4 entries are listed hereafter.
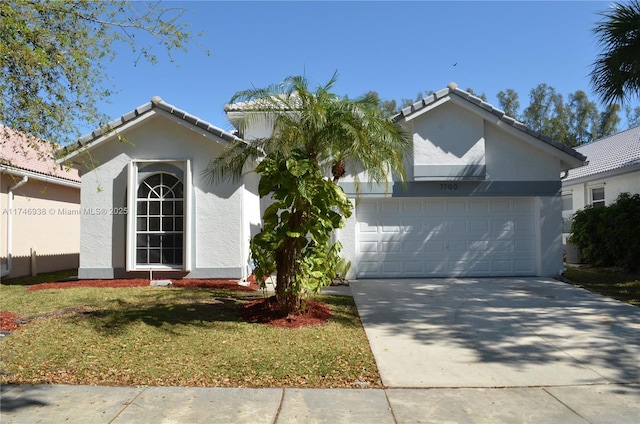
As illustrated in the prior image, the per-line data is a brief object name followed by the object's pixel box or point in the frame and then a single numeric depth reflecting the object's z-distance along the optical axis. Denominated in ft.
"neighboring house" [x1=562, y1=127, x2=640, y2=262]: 50.83
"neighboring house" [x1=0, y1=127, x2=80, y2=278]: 43.68
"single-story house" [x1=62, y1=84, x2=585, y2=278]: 38.32
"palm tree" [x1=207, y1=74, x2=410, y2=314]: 24.06
